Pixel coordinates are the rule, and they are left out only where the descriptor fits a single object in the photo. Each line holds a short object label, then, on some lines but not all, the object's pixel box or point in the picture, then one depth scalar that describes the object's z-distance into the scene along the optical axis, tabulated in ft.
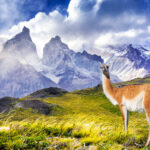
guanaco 26.84
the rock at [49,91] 352.03
